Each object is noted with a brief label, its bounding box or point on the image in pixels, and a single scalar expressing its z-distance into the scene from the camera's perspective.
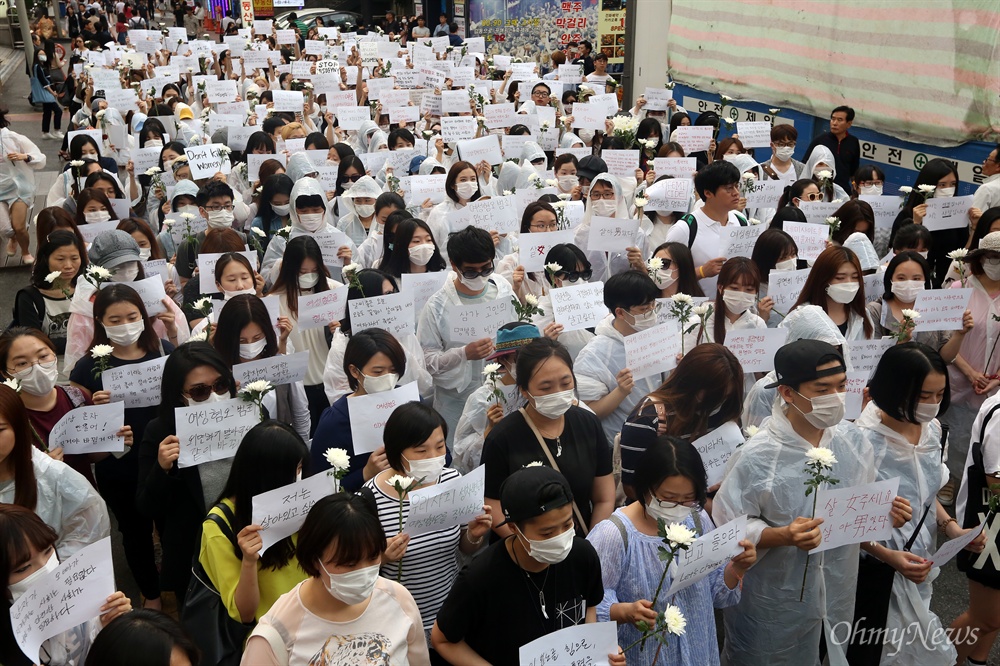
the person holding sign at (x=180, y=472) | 4.33
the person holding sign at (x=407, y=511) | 3.76
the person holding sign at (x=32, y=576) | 3.16
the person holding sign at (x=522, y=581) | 3.17
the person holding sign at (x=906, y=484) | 4.09
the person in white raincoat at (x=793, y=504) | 3.84
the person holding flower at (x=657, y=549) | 3.51
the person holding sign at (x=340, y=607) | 2.95
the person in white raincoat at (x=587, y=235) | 7.63
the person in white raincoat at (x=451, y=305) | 5.73
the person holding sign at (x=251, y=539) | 3.44
